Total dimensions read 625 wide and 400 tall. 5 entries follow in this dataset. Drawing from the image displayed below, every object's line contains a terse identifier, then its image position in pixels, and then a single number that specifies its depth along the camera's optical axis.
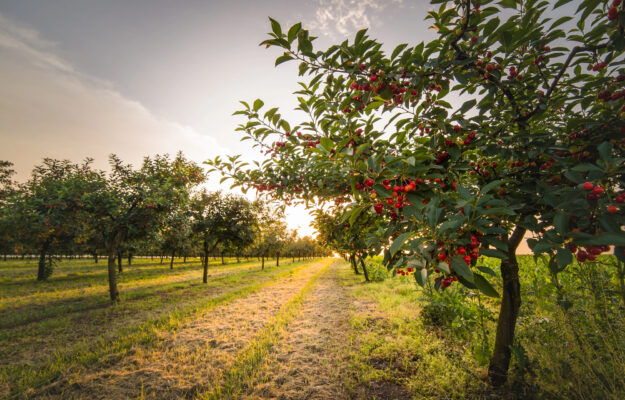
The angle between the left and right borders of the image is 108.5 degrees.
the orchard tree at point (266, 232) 13.92
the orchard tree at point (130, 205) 7.75
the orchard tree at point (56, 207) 7.20
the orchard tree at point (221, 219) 12.91
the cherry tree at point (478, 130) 1.36
